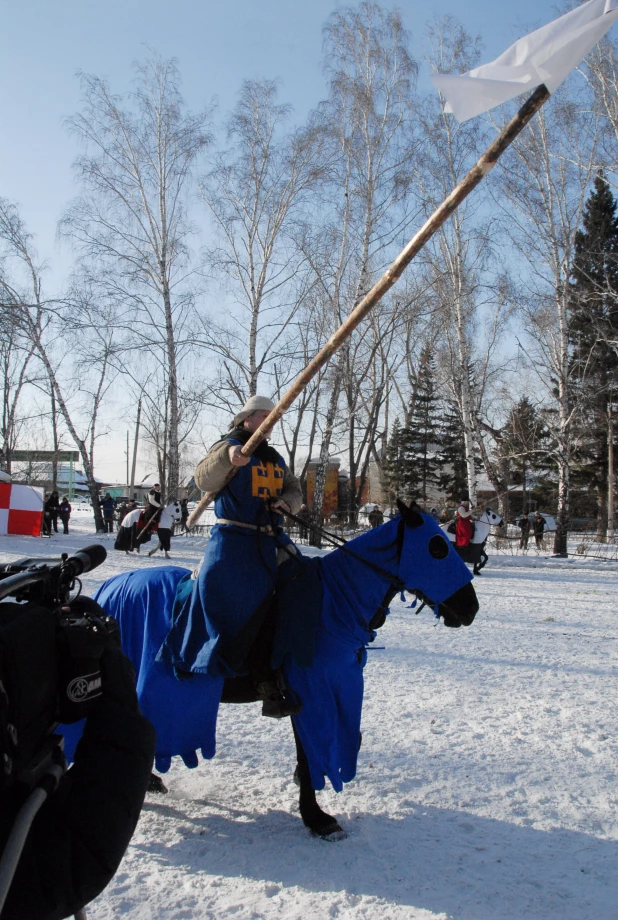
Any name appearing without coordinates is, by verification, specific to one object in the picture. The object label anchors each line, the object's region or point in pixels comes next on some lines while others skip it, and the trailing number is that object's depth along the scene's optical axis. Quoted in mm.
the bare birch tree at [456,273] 19141
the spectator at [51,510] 20750
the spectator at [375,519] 21850
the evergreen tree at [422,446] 42344
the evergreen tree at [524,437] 30312
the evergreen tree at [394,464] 42500
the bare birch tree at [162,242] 19328
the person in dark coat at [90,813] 1296
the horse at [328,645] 3346
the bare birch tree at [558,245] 18359
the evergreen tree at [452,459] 41375
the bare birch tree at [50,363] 18734
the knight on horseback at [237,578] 3314
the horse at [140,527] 15680
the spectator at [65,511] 22188
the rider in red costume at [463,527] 13727
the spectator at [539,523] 23788
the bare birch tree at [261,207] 18875
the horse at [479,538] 13742
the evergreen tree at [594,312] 18117
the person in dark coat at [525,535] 20084
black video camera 1322
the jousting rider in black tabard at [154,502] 15711
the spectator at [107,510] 23828
